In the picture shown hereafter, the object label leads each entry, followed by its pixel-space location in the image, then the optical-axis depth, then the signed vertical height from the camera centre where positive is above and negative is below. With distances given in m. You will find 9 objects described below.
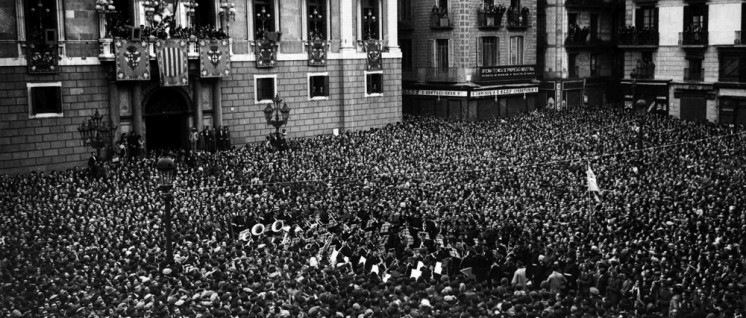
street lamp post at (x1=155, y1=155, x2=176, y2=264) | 23.98 -2.89
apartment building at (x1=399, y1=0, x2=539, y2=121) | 55.78 +0.09
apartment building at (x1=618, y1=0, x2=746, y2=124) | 54.00 -0.12
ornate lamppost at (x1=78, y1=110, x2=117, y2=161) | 37.19 -2.77
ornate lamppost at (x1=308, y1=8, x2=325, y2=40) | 49.59 +2.14
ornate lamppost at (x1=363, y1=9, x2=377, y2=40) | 51.94 +2.23
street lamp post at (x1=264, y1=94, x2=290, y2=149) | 41.97 -2.50
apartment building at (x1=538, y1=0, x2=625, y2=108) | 60.16 +0.58
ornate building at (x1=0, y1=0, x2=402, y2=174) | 40.56 -0.58
